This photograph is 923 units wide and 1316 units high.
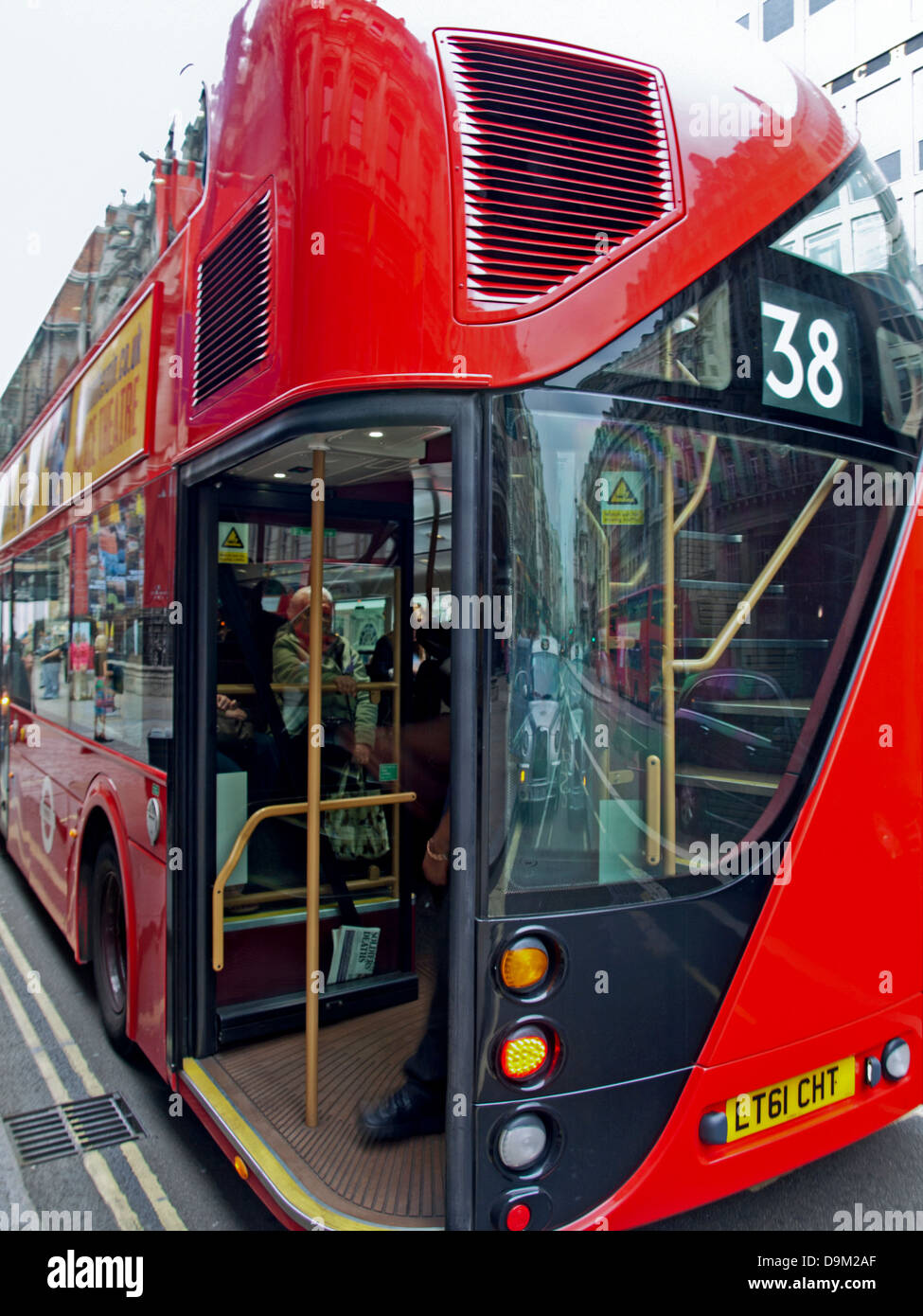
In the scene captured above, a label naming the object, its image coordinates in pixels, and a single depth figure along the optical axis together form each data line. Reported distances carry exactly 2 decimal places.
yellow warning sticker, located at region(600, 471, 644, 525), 2.30
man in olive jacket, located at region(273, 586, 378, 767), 4.11
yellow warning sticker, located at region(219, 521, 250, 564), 3.78
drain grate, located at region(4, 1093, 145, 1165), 3.65
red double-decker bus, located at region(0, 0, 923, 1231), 2.22
